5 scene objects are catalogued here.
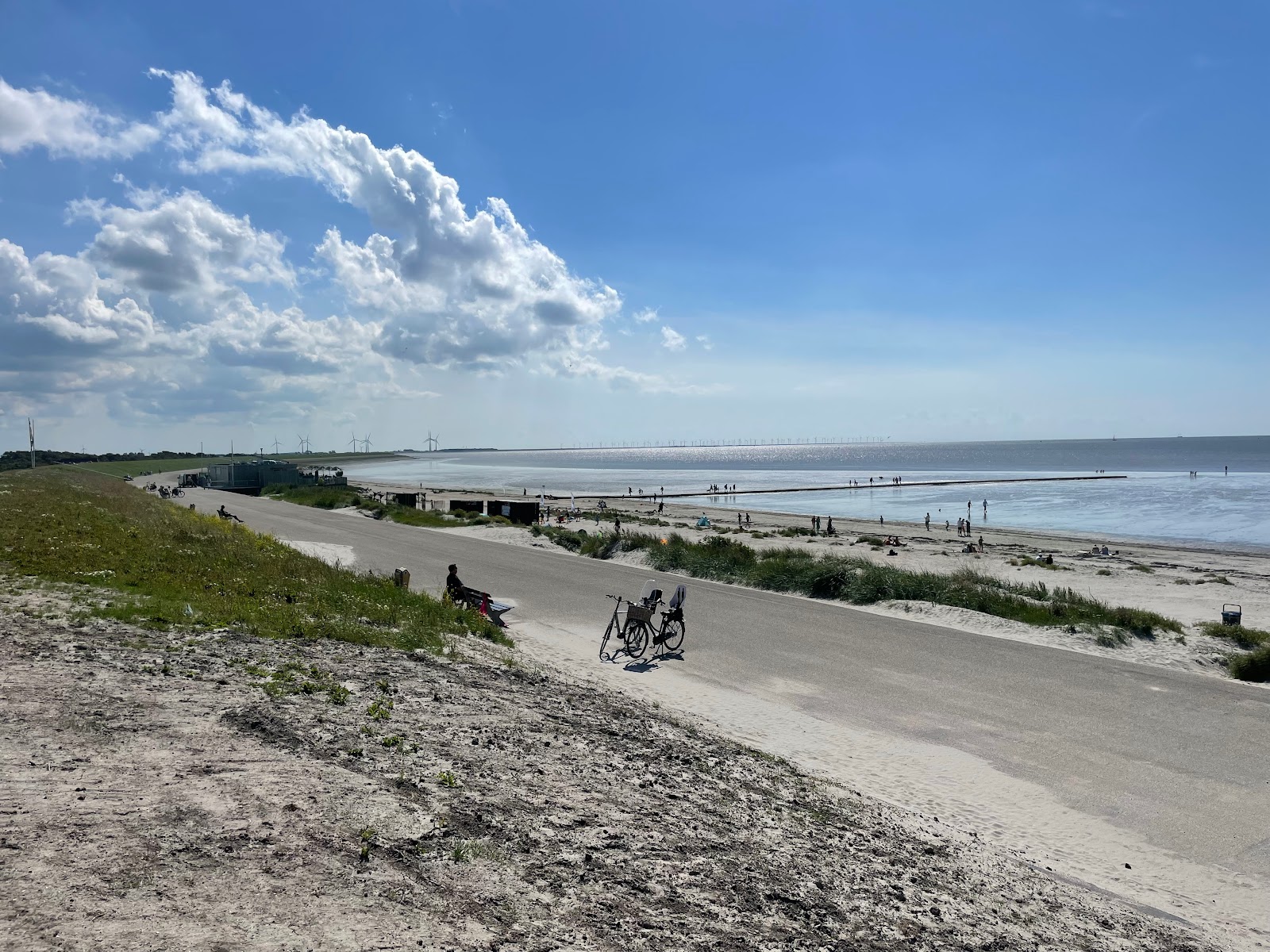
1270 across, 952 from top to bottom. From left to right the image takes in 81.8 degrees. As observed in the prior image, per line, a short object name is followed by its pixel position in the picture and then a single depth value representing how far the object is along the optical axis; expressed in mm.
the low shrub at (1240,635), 15491
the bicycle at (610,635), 14492
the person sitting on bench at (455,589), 16656
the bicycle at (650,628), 14578
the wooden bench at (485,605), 16359
